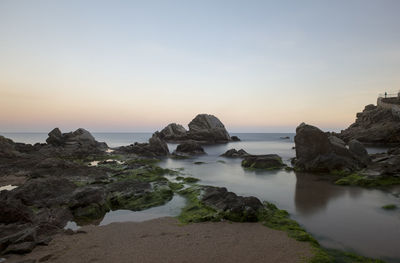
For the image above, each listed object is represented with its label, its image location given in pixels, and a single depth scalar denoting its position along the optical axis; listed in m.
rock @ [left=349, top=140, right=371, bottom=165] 28.30
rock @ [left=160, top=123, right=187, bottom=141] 108.30
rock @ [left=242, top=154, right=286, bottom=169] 33.58
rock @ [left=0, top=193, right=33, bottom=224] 10.77
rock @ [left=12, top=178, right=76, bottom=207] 14.69
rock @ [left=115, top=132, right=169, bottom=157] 54.12
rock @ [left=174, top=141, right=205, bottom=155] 58.38
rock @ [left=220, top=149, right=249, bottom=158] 50.46
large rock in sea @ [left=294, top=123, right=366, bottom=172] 27.08
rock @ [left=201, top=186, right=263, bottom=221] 12.20
